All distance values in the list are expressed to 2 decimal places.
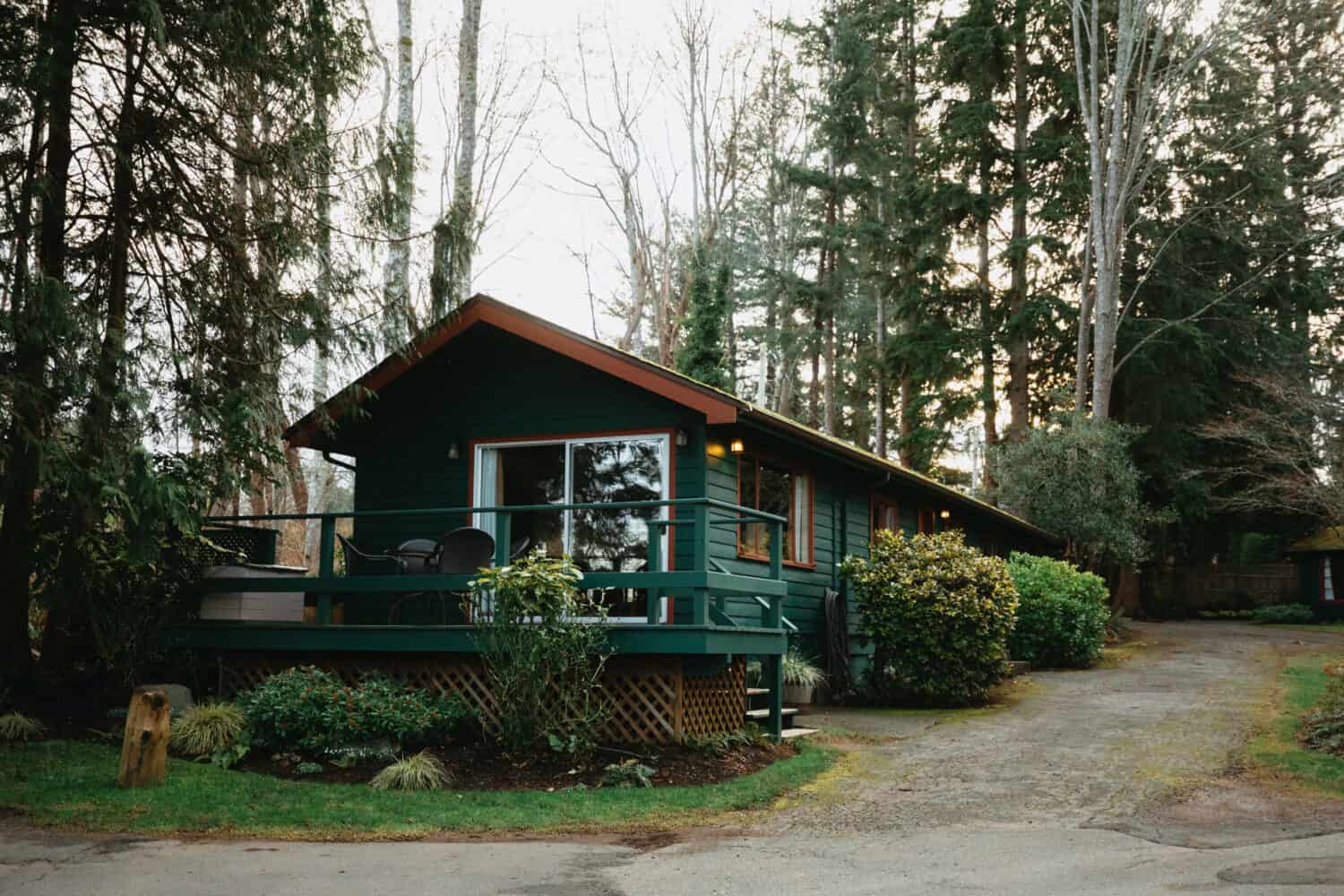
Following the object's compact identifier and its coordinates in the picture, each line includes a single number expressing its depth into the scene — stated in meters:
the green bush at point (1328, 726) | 9.93
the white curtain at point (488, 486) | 12.90
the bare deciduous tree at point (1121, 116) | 25.05
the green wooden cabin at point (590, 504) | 10.05
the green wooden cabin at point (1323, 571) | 31.03
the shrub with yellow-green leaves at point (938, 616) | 13.45
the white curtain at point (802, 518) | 14.45
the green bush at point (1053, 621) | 18.03
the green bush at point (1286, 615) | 30.39
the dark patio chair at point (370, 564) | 11.52
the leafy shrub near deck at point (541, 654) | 9.06
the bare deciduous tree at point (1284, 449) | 20.55
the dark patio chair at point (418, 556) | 11.58
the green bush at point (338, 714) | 9.34
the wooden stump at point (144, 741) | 8.30
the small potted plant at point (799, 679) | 13.39
